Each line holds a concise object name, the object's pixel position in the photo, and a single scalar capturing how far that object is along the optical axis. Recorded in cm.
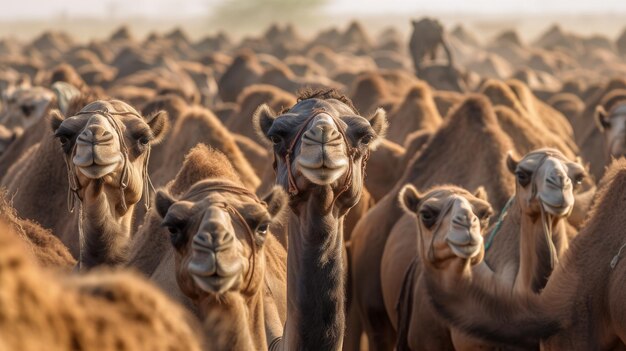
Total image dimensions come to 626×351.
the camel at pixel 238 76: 3662
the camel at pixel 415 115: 1995
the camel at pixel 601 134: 1914
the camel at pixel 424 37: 3687
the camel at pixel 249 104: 2242
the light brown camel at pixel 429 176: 1484
